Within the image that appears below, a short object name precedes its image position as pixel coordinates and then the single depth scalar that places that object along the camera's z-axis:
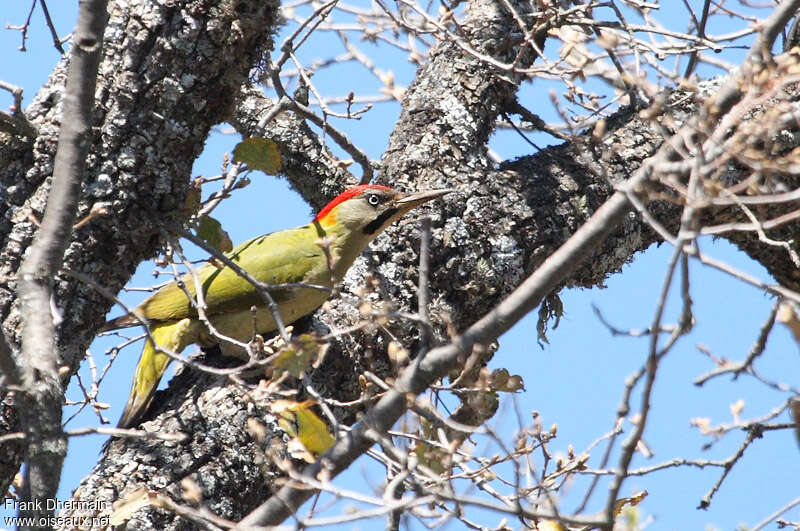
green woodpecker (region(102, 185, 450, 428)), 9.02
